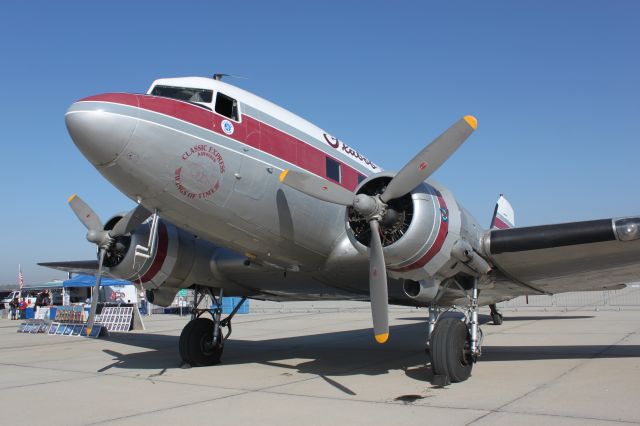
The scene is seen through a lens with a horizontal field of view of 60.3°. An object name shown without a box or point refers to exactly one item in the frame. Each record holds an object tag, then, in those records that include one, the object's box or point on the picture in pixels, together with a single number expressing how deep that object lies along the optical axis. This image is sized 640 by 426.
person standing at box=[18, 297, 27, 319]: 30.05
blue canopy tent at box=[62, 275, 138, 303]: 29.30
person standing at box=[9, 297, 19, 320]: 31.72
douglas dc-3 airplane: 7.14
